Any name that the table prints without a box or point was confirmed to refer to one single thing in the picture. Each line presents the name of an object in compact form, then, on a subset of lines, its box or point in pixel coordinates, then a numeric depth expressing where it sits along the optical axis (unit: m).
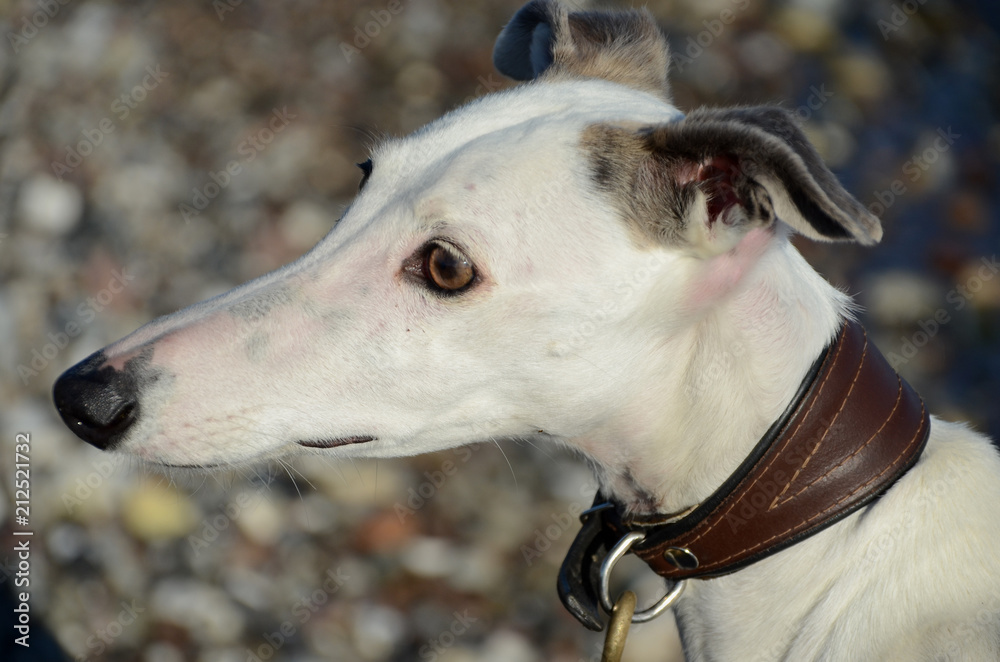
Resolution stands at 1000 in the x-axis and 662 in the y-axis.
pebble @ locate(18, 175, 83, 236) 4.67
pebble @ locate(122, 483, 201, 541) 4.07
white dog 2.03
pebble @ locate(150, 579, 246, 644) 3.90
